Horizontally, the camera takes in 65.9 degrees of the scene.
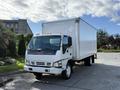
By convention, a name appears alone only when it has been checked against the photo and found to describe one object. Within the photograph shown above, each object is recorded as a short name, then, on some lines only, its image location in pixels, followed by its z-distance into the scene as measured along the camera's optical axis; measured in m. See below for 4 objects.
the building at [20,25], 31.52
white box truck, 4.22
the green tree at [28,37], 12.15
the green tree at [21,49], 10.65
